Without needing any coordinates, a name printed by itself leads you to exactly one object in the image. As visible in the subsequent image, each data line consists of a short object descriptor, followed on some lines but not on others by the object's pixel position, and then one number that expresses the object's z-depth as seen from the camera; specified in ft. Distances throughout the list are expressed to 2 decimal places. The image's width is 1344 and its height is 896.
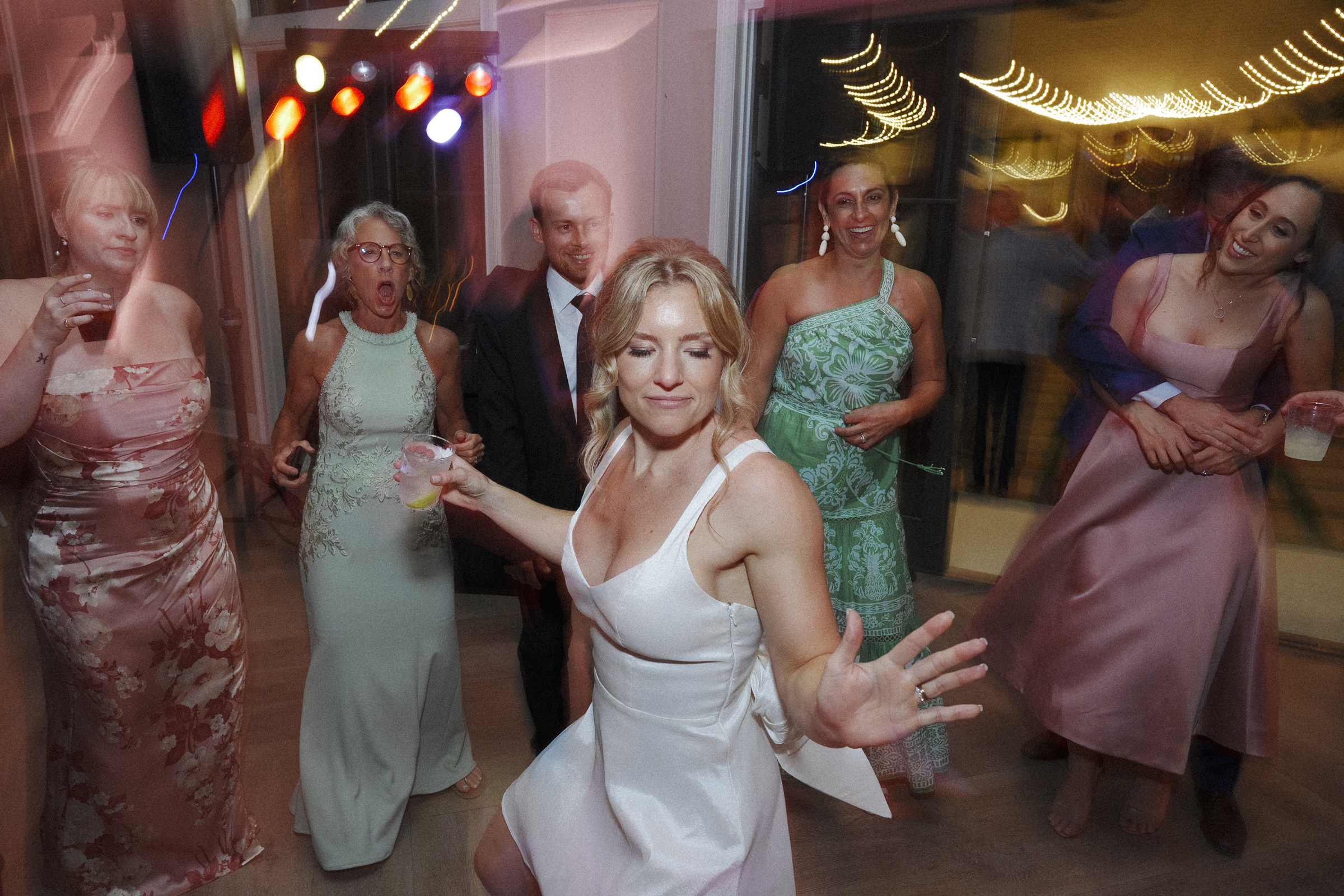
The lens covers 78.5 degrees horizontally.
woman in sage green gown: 4.68
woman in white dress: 2.91
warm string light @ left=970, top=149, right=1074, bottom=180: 7.65
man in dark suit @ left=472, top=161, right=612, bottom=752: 4.93
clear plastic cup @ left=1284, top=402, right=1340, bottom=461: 4.50
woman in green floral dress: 5.39
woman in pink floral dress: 3.74
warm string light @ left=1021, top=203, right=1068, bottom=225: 7.72
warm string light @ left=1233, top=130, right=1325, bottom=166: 5.92
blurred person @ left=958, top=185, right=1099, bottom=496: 7.78
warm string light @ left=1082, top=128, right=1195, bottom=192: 6.61
